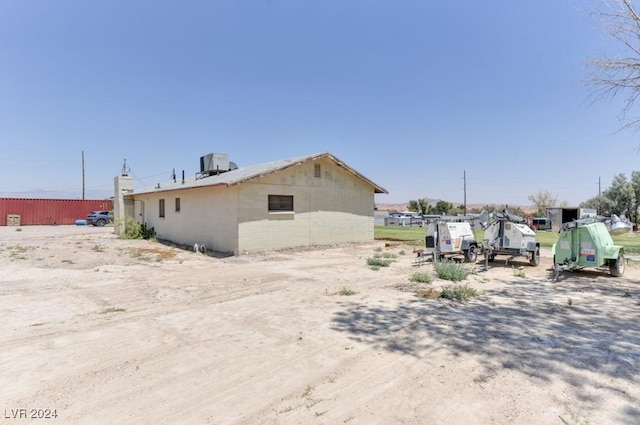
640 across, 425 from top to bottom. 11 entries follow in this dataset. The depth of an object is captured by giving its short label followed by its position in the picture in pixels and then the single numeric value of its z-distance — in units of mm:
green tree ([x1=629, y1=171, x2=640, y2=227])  41094
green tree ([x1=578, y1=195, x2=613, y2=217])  42750
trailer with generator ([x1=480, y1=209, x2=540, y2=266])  10312
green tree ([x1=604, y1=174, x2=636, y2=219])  41281
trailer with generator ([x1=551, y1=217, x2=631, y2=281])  8570
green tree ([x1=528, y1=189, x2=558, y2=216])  60719
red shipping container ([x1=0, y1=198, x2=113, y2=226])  35688
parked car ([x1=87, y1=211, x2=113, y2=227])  35594
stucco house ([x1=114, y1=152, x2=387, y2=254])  13867
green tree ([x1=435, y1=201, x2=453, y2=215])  53966
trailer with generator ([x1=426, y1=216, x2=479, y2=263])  11180
